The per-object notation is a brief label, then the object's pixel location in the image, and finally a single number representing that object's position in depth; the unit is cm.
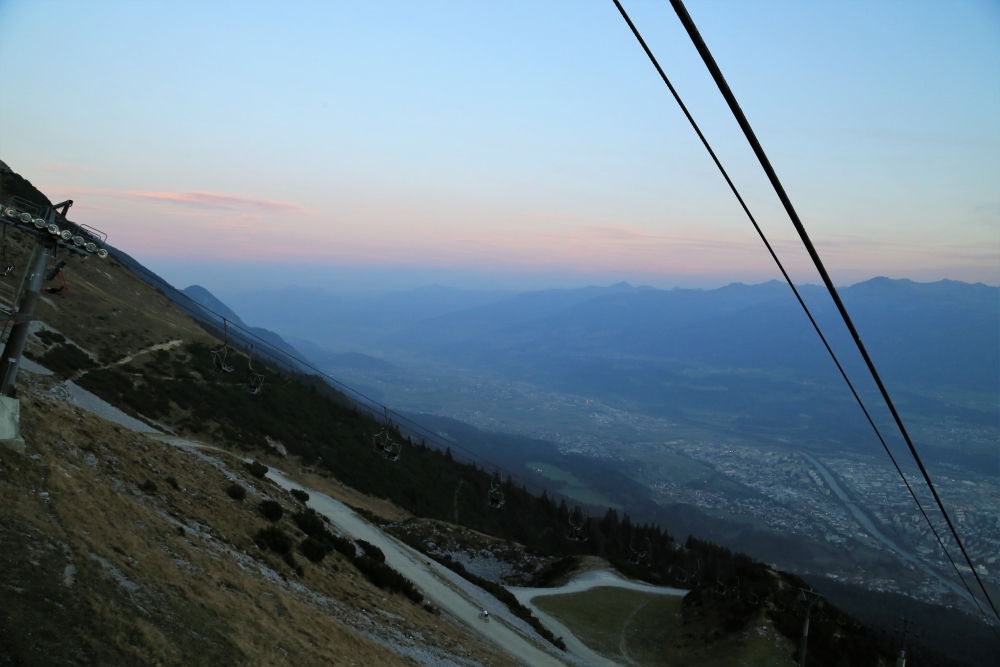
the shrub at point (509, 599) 3162
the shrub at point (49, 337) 4922
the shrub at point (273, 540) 2034
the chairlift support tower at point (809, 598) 3354
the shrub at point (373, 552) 2886
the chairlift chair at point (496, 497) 4229
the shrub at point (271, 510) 2369
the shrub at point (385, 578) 2464
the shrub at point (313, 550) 2206
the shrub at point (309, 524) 2506
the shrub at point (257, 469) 3044
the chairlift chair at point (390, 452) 3439
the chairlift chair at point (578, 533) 5497
